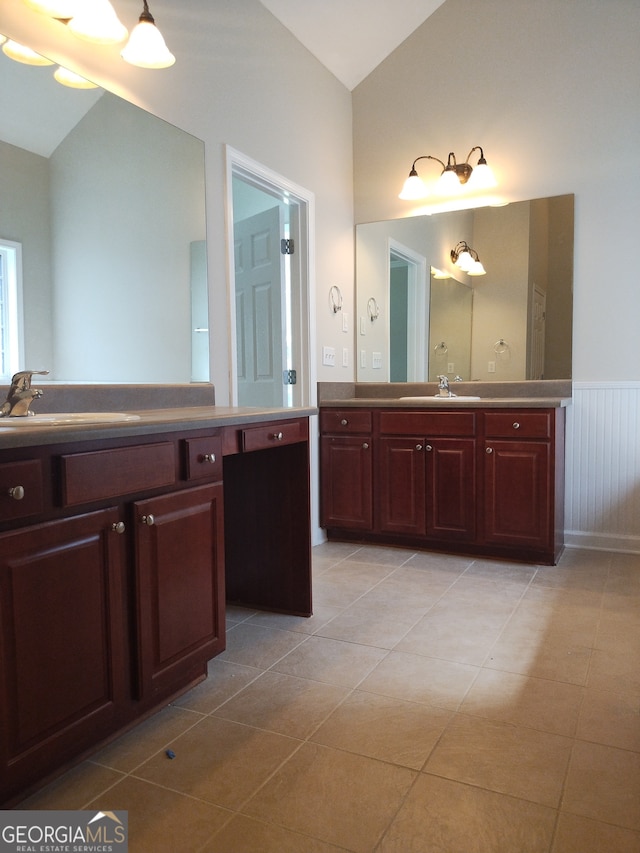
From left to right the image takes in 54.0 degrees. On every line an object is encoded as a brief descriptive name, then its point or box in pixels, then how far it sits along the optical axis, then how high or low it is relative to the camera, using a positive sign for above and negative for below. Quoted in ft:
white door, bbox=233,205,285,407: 11.27 +1.39
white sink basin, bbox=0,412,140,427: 4.67 -0.27
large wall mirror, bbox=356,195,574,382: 11.10 +1.62
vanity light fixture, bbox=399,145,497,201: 11.34 +3.73
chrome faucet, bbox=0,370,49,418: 5.30 -0.09
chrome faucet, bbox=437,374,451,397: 11.60 -0.08
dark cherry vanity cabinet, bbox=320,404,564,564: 9.99 -1.62
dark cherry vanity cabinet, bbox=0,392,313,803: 4.03 -1.42
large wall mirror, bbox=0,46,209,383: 6.19 +1.72
